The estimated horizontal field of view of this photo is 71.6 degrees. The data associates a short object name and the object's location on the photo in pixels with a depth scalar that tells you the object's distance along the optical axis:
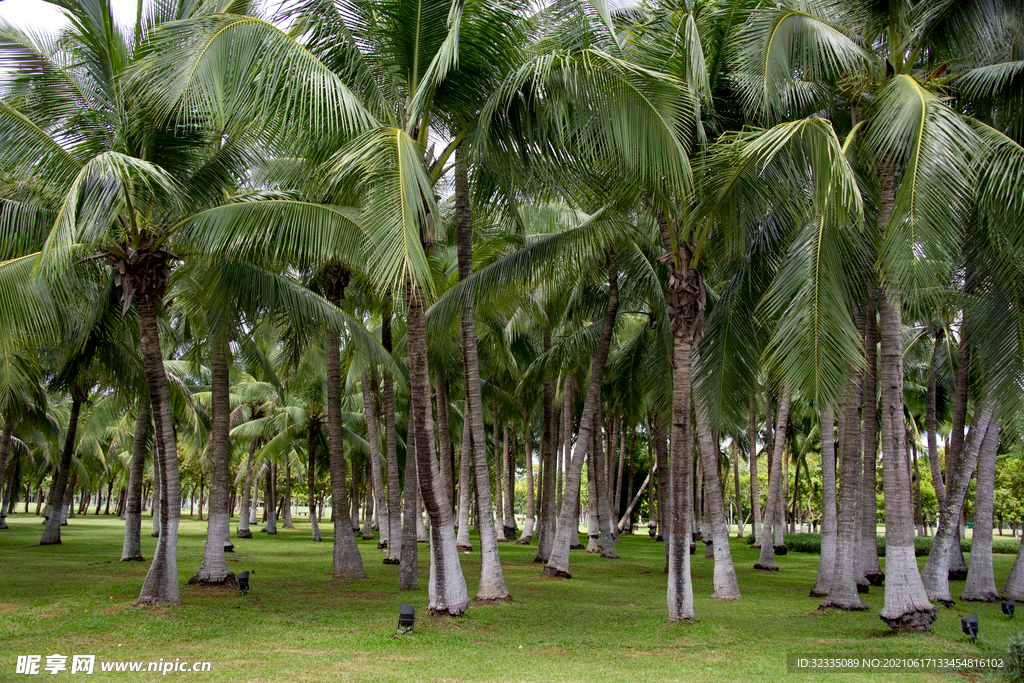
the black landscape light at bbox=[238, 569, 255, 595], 12.22
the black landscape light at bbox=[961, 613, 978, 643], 8.84
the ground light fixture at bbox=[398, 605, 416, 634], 9.18
